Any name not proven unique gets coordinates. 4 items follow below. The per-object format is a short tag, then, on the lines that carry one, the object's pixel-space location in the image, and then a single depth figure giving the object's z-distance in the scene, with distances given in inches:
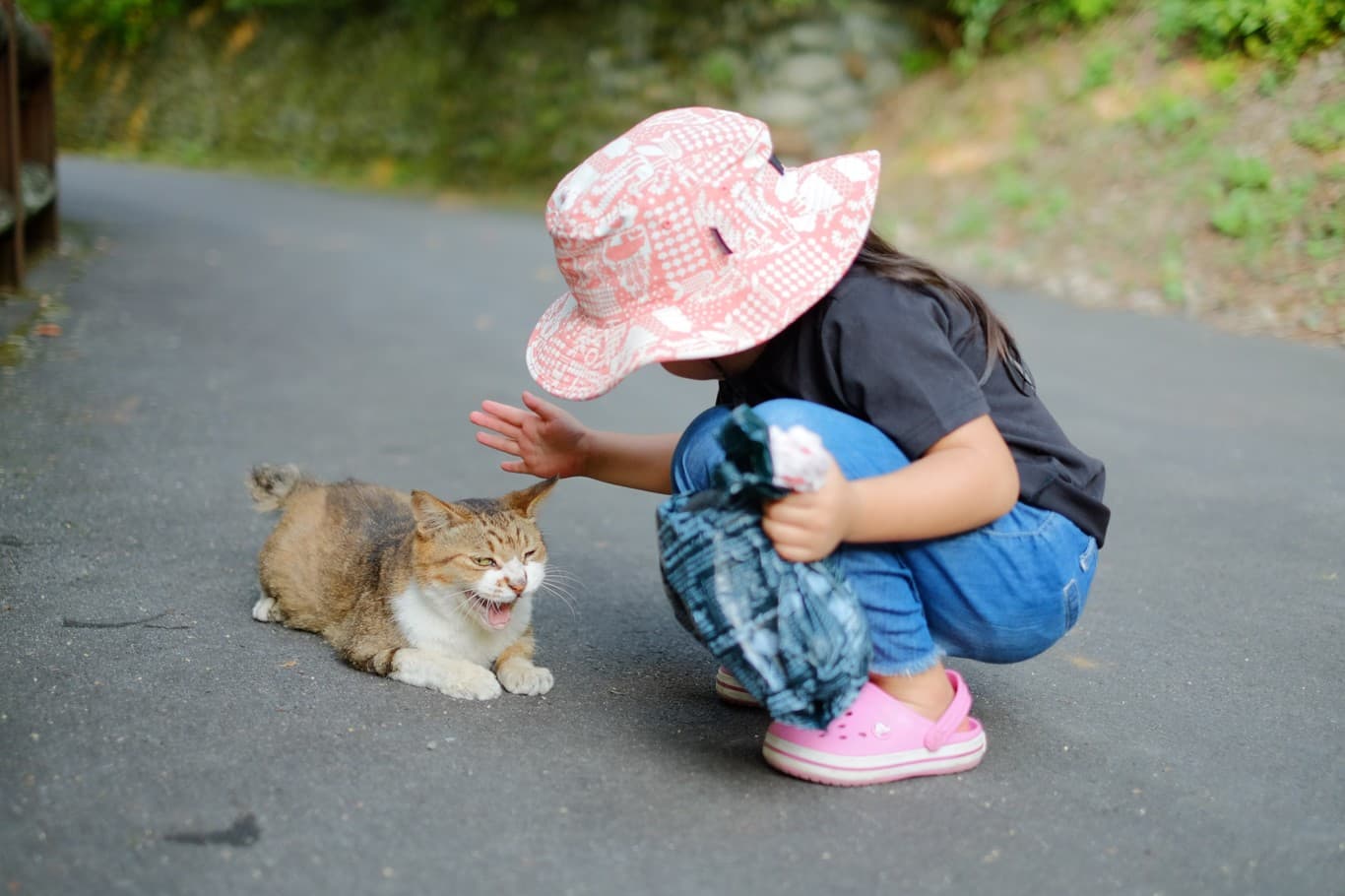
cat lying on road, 107.2
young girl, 84.9
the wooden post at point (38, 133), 288.5
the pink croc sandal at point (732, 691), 106.0
